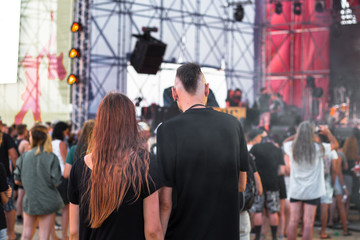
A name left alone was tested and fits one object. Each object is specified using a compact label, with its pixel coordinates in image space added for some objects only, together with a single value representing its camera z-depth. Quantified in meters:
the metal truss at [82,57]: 10.30
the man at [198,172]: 2.54
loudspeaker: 11.31
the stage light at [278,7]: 18.78
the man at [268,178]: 6.34
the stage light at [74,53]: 9.61
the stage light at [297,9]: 18.41
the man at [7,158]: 6.29
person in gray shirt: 5.06
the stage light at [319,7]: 18.94
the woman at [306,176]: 5.70
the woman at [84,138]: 4.85
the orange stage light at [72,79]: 9.99
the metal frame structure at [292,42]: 21.50
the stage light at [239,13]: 17.78
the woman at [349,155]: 8.59
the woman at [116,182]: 2.23
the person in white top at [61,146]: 6.30
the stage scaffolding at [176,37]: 19.23
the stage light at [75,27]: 9.64
